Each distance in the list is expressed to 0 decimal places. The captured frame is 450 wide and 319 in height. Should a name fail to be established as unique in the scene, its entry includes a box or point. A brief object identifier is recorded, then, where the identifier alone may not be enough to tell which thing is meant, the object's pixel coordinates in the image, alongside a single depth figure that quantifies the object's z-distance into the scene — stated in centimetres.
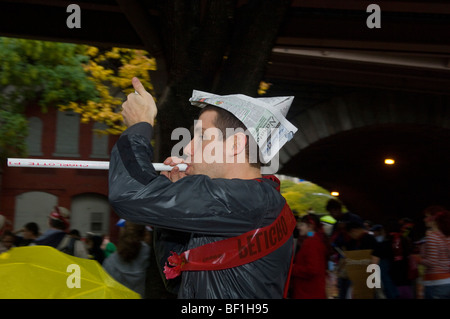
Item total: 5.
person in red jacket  585
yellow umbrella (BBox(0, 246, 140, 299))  177
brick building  2006
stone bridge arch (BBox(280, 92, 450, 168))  992
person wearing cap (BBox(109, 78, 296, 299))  171
